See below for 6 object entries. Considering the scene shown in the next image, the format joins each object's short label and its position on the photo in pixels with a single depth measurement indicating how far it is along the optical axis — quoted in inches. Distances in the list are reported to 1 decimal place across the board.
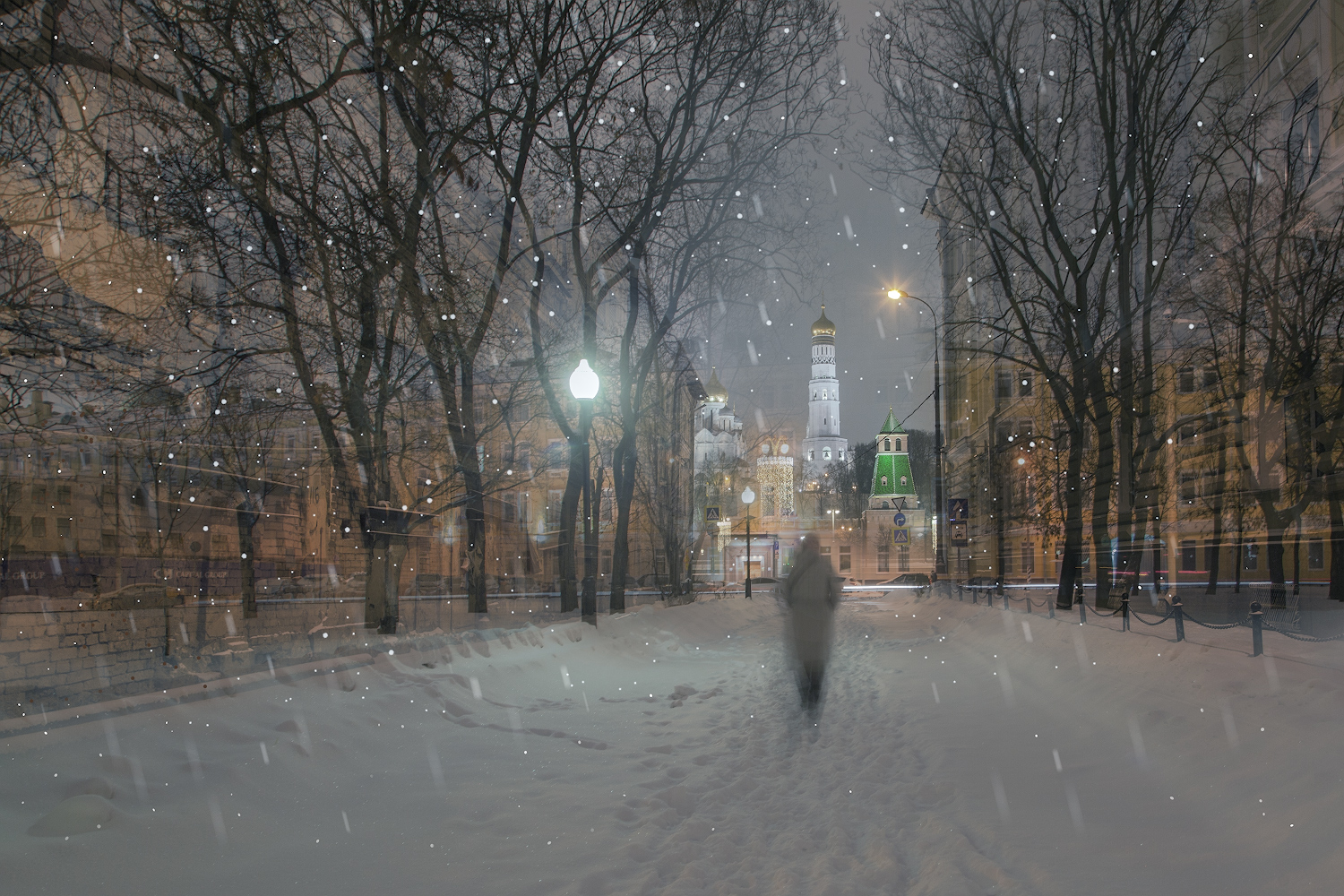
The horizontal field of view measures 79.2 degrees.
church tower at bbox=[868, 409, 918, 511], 3056.1
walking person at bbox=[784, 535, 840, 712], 334.6
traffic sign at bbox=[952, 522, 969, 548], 1048.0
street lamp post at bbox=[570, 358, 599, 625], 454.3
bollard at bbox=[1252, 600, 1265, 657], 269.9
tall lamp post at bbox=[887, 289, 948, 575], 1146.0
